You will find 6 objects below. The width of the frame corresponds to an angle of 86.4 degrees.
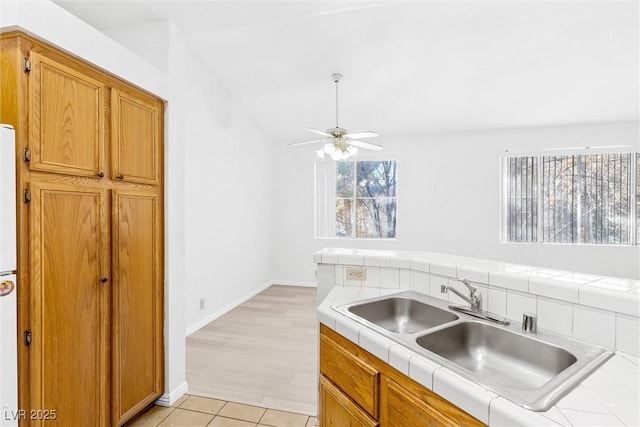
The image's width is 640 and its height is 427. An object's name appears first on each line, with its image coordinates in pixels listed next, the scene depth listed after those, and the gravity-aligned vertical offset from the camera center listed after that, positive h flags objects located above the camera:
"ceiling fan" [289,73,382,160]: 3.27 +0.70
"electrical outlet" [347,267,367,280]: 2.01 -0.36
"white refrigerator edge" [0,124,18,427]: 1.36 -0.28
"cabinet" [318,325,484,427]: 1.00 -0.64
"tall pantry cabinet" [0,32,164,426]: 1.47 -0.12
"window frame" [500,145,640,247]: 4.81 +0.42
